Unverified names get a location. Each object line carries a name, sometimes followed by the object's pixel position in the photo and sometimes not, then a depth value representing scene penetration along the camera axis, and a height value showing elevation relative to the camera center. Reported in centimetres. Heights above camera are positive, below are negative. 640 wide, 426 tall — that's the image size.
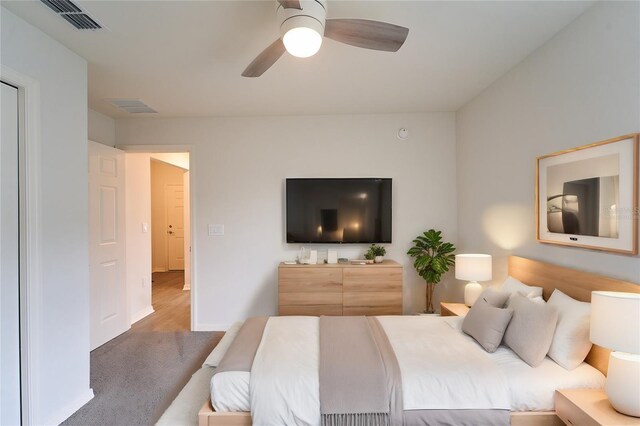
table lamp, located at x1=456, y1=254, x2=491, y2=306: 270 -54
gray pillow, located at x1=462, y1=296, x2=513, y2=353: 192 -76
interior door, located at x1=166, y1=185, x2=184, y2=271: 770 -31
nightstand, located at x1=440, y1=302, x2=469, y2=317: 271 -92
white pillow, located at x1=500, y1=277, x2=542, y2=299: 214 -59
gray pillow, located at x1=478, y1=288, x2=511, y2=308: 224 -65
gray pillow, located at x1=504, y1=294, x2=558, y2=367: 174 -72
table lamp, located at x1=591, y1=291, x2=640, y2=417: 132 -58
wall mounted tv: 372 +1
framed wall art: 161 +8
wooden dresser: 340 -92
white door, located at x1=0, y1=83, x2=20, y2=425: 182 -33
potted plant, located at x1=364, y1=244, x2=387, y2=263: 365 -53
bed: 161 -95
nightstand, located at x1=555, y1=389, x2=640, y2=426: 136 -94
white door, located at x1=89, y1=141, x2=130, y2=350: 328 -38
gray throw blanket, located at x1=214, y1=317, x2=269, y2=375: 177 -91
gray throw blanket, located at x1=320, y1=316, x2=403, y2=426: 159 -95
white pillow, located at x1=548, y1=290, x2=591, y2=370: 169 -71
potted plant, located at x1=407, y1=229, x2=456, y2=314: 350 -55
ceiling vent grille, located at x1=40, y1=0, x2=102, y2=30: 177 +121
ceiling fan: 156 +96
